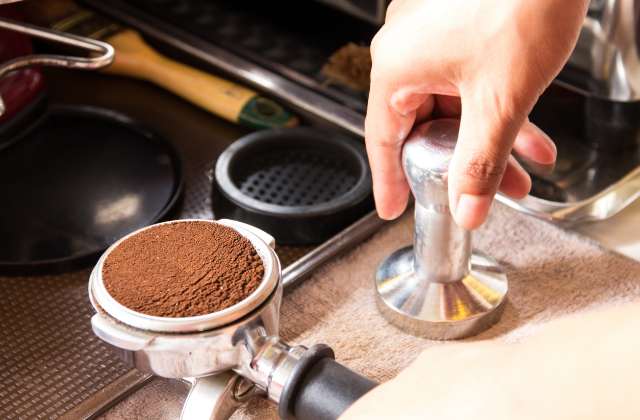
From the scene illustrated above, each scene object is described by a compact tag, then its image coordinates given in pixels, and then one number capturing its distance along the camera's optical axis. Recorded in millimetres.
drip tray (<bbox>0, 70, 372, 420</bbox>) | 622
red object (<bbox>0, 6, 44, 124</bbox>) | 865
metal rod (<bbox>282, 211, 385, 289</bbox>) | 725
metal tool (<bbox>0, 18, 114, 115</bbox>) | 726
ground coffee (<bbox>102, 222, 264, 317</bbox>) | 519
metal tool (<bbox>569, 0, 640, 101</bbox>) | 810
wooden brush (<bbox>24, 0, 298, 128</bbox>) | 941
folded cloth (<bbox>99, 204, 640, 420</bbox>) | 646
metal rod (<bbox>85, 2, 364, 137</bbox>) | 913
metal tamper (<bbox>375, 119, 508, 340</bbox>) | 627
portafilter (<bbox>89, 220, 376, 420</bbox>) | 502
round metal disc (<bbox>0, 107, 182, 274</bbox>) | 781
